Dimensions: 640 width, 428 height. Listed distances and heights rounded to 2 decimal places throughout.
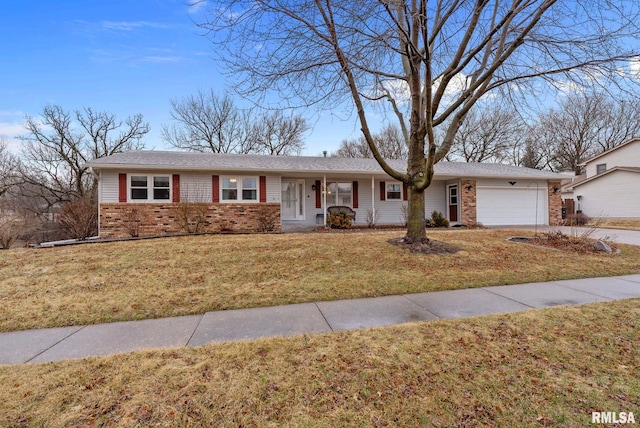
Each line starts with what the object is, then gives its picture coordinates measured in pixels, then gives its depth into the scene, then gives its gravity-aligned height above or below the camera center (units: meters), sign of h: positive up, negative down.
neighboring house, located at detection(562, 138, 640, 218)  19.22 +2.03
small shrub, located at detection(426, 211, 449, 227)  13.49 -0.25
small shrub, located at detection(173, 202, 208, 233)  10.48 +0.12
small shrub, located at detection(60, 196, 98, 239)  10.74 +0.01
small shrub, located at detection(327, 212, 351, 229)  12.16 -0.19
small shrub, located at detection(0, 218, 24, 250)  9.02 -0.40
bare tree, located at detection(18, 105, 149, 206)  20.44 +5.65
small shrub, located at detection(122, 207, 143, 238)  10.68 -0.05
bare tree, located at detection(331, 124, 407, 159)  29.44 +7.55
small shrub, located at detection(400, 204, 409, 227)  14.55 +0.15
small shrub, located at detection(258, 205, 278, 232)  11.80 -0.07
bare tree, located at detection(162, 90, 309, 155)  24.06 +7.63
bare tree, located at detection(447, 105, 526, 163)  26.12 +6.96
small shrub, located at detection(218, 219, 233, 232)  11.86 -0.30
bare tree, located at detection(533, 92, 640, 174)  27.08 +7.92
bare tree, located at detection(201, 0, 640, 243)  5.61 +3.63
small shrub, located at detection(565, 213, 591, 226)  14.99 -0.32
